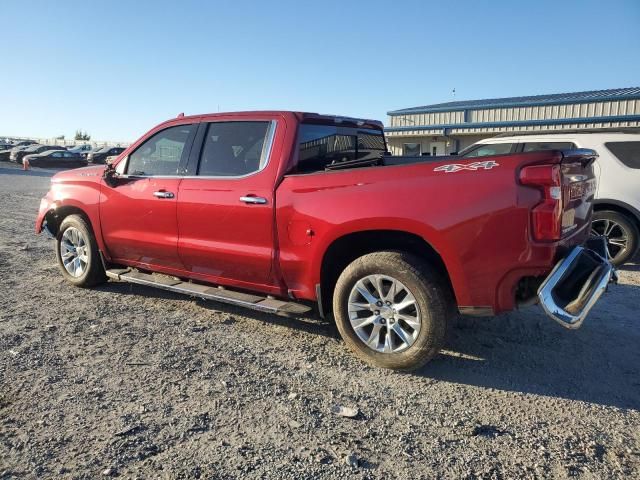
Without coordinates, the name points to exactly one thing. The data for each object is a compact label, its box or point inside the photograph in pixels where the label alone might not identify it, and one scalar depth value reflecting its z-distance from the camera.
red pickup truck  3.26
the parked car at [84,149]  45.15
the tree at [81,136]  103.81
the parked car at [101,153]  33.56
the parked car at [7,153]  41.04
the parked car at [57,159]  35.81
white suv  7.02
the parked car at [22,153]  39.72
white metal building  20.31
